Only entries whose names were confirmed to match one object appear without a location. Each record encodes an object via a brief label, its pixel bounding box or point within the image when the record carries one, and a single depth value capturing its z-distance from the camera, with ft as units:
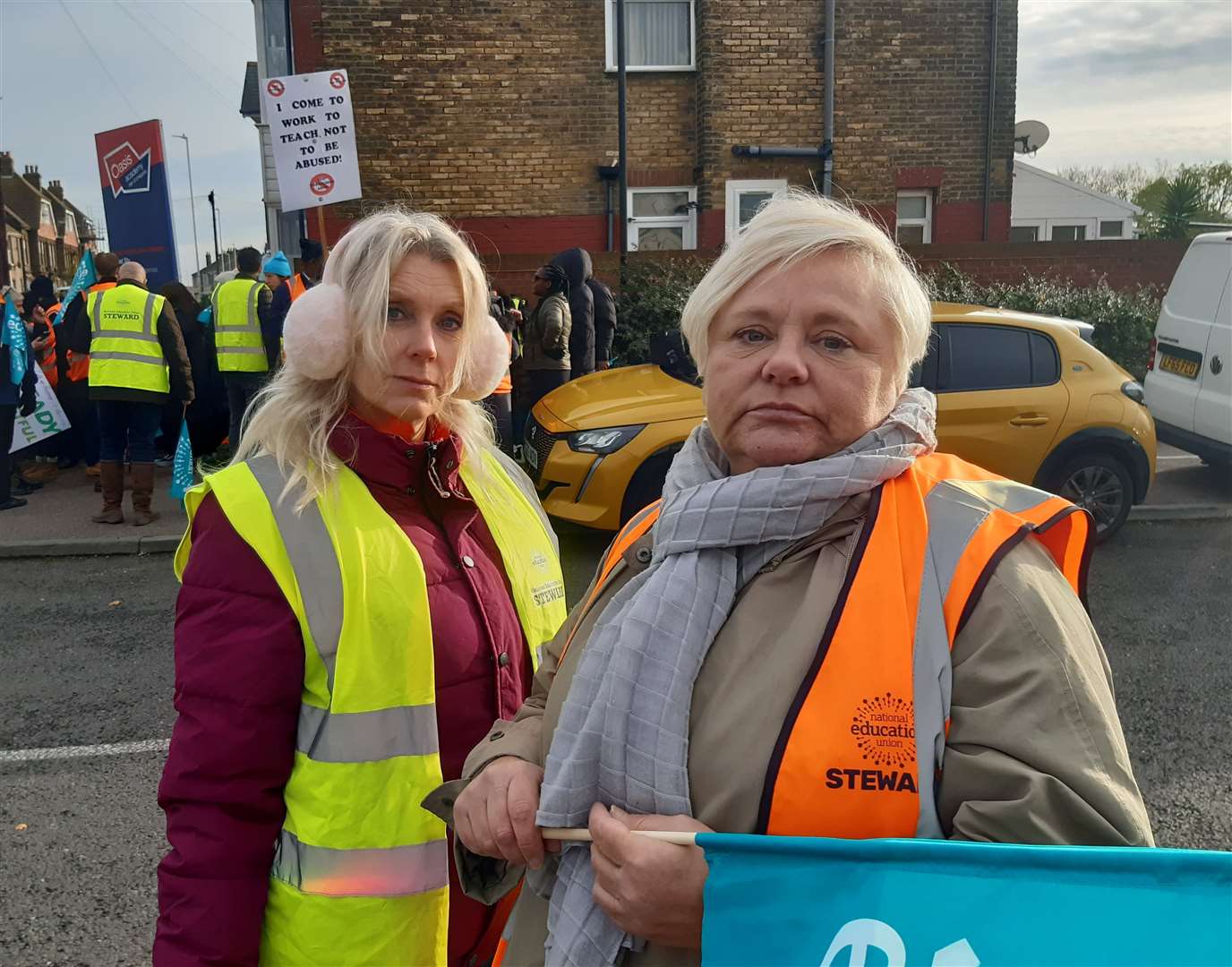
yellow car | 22.72
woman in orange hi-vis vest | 3.90
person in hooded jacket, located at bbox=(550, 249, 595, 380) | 33.14
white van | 28.22
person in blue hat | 33.27
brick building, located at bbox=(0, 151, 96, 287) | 211.82
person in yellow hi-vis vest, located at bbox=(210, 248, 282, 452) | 31.07
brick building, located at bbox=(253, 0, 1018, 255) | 43.11
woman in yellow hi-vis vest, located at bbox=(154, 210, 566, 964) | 5.29
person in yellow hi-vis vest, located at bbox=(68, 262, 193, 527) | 26.35
